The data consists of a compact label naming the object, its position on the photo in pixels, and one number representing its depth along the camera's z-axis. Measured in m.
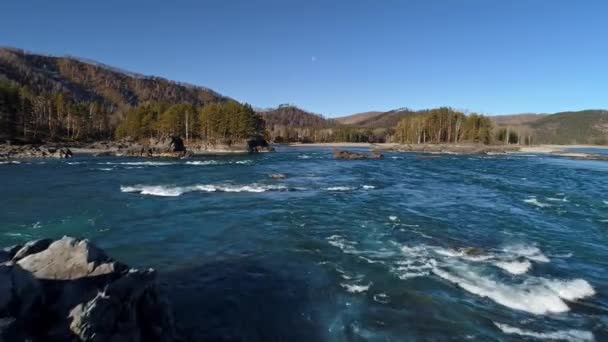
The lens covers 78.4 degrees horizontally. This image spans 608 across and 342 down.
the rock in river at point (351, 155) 94.41
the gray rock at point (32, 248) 9.61
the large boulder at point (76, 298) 7.48
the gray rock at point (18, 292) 7.17
